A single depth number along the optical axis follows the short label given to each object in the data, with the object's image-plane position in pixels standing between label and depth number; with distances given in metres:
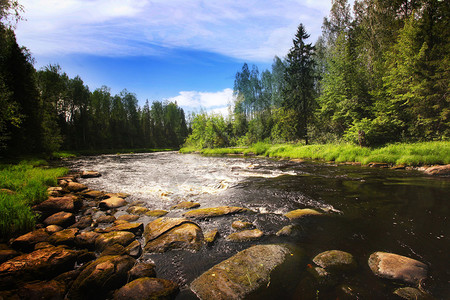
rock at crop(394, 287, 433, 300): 2.27
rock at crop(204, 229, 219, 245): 3.82
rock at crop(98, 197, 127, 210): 5.99
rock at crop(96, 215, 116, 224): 4.92
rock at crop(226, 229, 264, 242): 3.93
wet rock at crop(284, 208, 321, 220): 4.89
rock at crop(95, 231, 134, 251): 3.60
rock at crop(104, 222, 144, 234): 4.20
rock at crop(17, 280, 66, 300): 2.28
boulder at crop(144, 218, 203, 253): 3.65
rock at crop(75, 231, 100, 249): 3.65
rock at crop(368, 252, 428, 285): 2.58
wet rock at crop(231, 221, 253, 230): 4.39
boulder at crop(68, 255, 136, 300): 2.45
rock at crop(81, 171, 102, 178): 11.72
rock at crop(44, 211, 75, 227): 4.53
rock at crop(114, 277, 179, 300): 2.34
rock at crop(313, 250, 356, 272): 2.87
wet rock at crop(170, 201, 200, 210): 5.90
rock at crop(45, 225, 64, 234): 4.02
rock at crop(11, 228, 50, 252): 3.43
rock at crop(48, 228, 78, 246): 3.59
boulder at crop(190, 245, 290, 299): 2.51
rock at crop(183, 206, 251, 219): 5.11
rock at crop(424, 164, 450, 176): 9.04
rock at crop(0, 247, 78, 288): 2.56
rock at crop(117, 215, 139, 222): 5.02
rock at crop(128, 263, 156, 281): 2.80
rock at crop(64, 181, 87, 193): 7.80
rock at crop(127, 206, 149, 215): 5.55
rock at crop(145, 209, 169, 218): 5.36
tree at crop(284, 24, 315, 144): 24.80
